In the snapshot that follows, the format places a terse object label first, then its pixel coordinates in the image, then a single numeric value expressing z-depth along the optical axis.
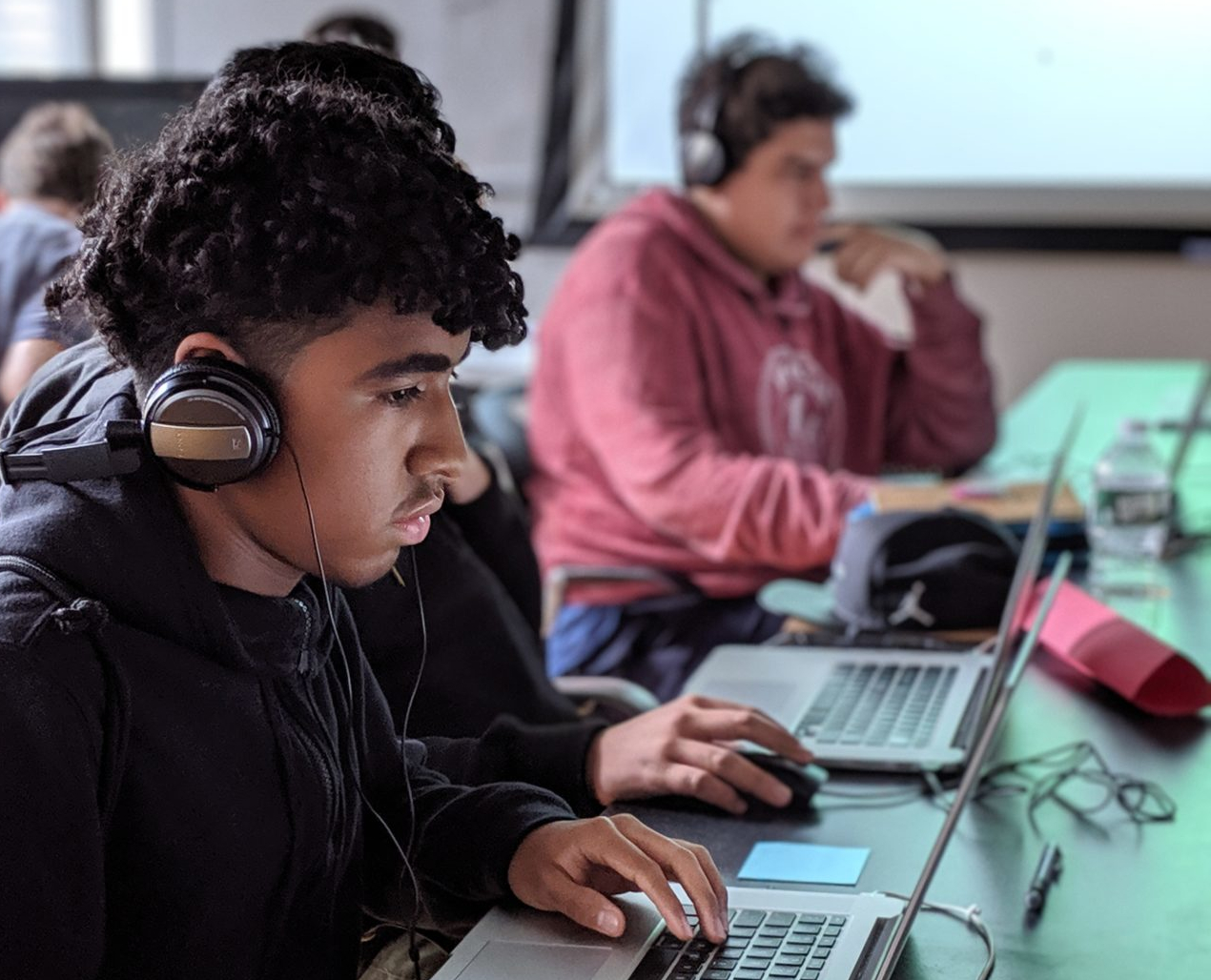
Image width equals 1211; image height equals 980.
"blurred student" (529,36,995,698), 1.95
